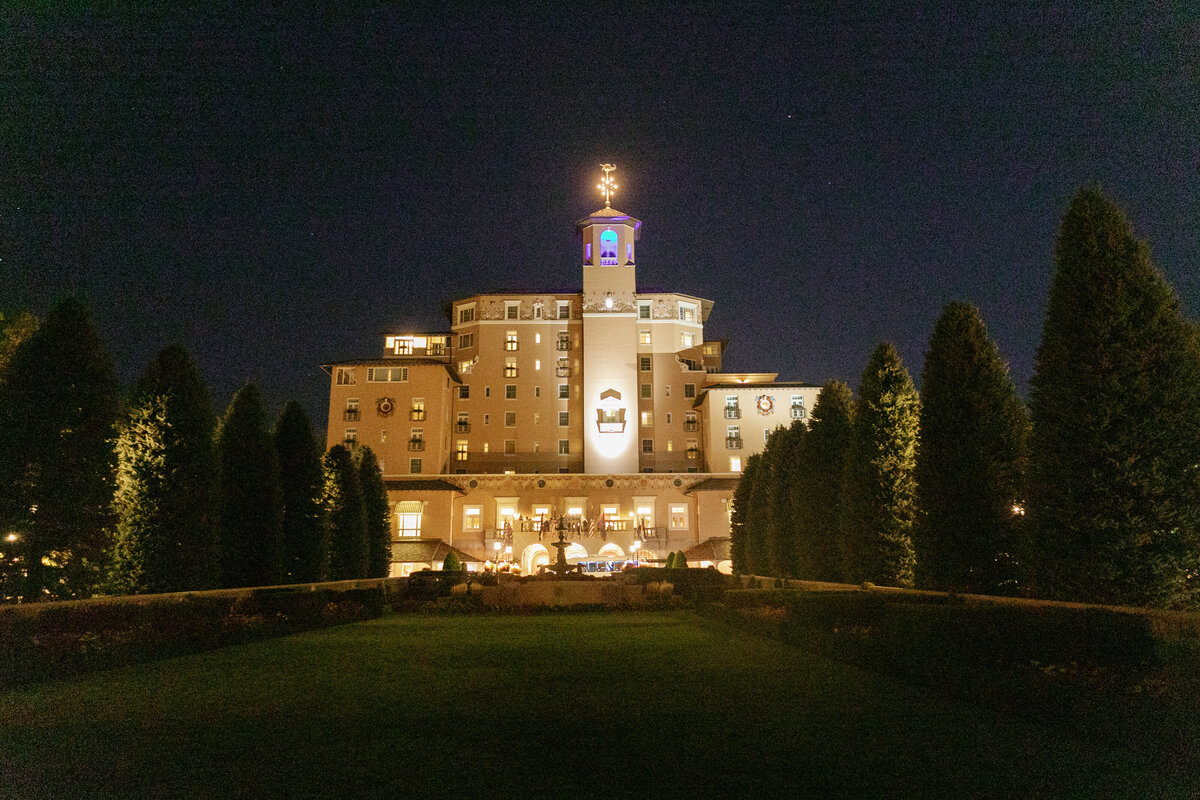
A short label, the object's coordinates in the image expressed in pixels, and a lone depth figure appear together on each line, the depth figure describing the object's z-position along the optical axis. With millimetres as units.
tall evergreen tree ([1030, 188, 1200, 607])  10938
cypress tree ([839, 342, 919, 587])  19797
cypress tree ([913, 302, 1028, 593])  15484
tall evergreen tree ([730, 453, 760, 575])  38375
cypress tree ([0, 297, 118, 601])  15859
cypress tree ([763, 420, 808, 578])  28688
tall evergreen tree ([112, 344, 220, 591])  17641
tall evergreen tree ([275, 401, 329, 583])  26109
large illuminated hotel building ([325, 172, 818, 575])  60594
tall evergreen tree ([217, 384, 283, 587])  22175
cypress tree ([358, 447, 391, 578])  38281
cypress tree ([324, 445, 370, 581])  32062
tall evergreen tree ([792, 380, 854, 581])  24766
